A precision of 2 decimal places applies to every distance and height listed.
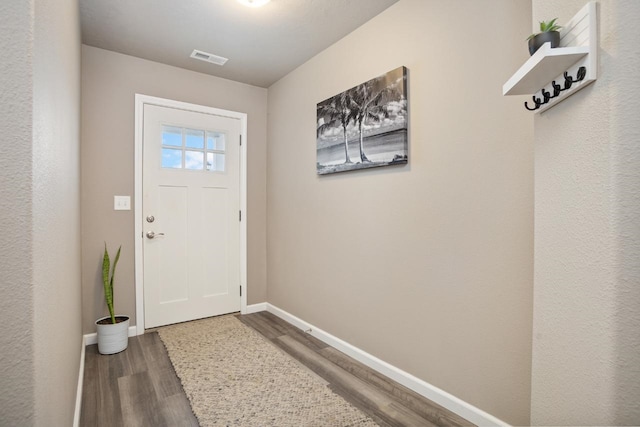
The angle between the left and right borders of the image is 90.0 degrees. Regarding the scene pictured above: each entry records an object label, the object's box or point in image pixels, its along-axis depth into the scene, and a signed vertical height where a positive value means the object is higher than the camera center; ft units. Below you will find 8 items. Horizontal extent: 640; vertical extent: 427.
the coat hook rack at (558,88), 2.87 +1.23
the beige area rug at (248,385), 5.52 -3.55
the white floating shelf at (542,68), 2.83 +1.42
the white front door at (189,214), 9.70 -0.10
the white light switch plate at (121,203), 9.14 +0.23
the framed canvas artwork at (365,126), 6.59 +1.98
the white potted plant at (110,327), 8.05 -2.96
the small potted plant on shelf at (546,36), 3.14 +1.74
